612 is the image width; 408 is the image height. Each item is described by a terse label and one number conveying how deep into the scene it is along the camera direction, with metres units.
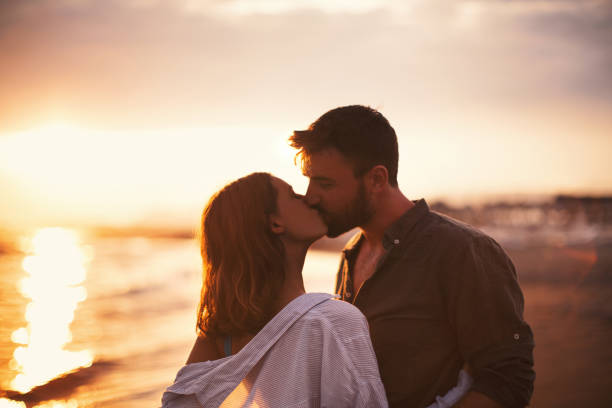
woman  2.12
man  2.61
